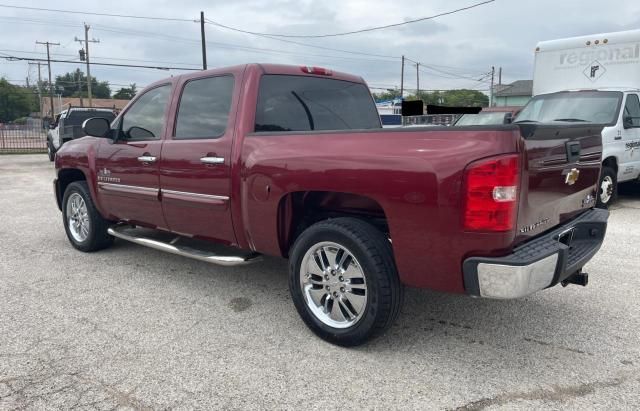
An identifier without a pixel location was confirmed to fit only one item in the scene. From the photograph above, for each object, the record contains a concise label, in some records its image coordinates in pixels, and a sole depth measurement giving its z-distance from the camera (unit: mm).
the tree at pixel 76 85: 96119
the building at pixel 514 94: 52747
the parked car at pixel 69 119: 16503
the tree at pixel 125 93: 79006
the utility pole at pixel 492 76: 60912
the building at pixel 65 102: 77562
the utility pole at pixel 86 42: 46128
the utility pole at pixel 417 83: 64681
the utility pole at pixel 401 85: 57959
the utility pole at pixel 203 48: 29816
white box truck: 7957
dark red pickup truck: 2646
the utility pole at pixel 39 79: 75619
